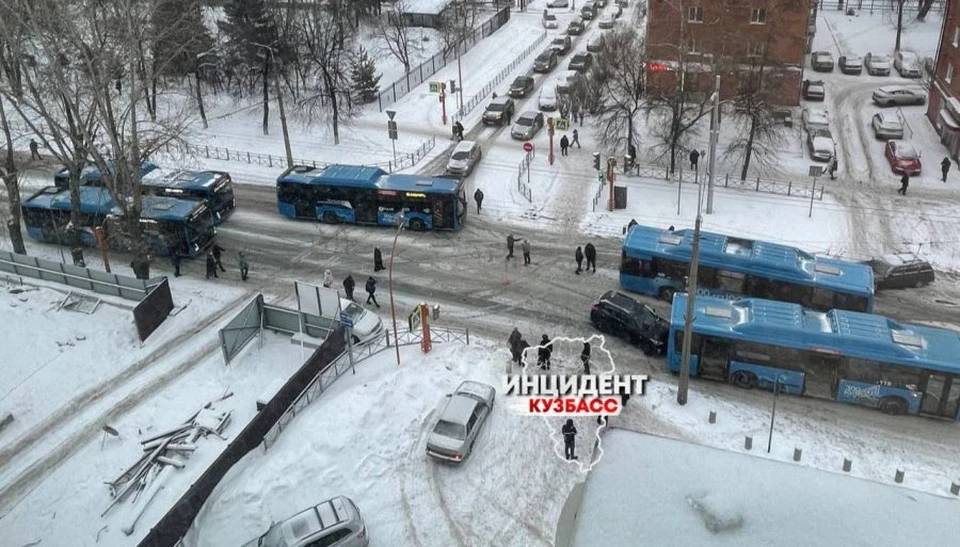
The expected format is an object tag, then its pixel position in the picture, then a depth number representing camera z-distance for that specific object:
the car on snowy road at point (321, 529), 19.33
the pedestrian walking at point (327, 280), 31.86
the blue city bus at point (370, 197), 35.88
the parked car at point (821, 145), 42.00
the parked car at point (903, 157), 40.56
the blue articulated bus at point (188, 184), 37.06
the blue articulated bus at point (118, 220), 33.91
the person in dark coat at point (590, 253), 32.34
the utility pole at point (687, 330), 23.05
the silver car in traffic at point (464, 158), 41.34
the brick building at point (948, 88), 42.44
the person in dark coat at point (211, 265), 33.29
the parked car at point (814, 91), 49.94
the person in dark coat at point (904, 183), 38.41
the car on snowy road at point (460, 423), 22.31
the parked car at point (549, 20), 68.19
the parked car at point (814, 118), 44.94
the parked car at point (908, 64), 53.59
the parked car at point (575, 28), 66.19
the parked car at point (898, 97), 49.00
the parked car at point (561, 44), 60.89
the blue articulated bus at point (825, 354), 23.86
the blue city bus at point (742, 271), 27.83
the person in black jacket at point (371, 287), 30.62
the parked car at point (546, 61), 56.88
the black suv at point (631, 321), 27.42
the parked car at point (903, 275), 31.22
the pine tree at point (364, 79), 51.12
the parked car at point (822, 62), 54.91
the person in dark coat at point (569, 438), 22.58
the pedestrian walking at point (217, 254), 33.55
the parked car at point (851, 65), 54.50
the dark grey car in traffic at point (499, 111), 47.62
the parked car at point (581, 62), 55.91
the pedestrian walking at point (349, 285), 30.79
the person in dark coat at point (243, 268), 33.01
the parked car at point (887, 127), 44.50
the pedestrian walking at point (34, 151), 44.50
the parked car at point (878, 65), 54.09
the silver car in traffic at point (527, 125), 45.69
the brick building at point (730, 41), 40.09
